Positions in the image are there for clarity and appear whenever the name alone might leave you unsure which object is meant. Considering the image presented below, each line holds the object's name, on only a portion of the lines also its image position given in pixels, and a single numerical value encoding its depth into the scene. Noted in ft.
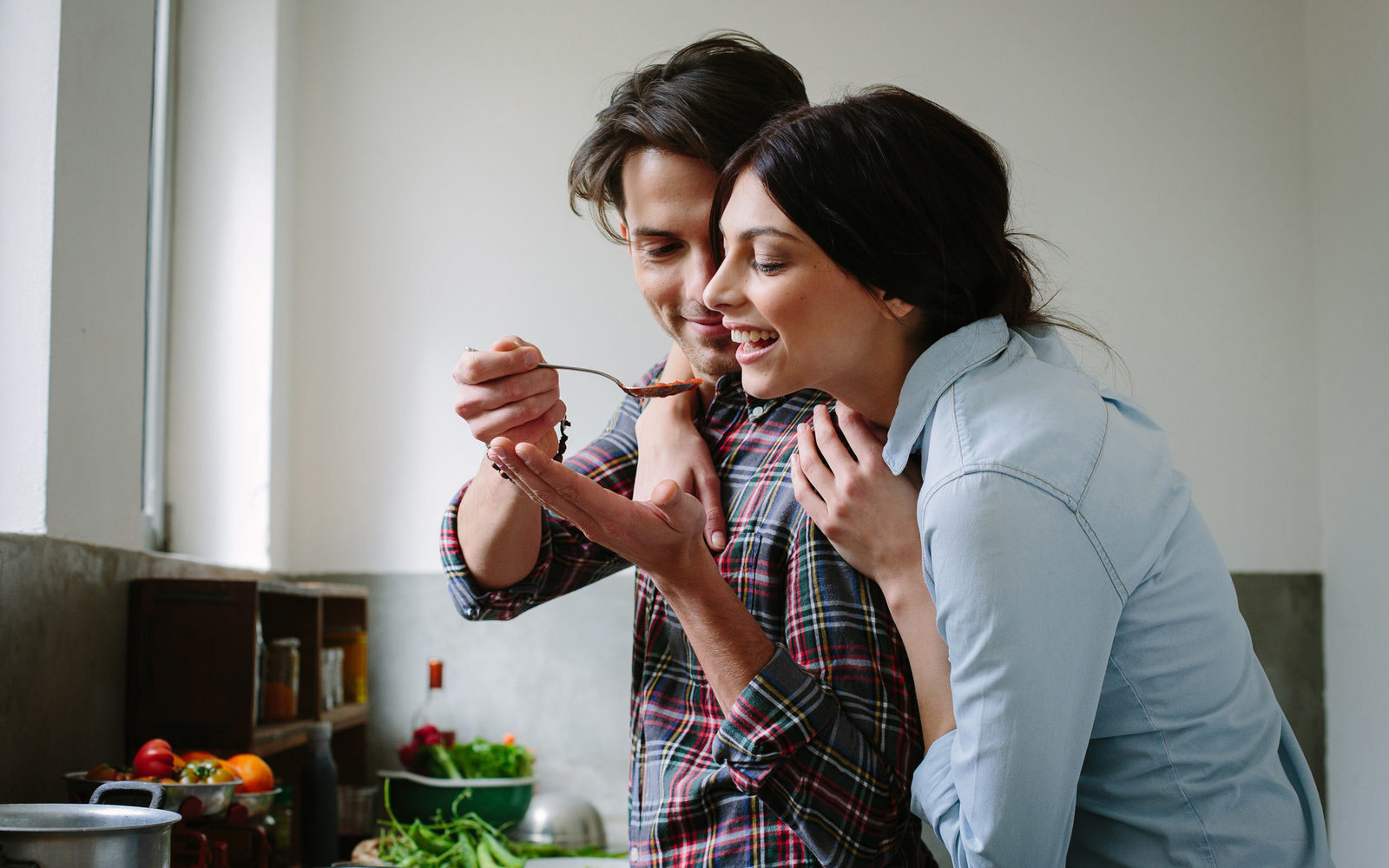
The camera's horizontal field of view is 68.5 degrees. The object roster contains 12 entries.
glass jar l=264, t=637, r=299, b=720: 7.57
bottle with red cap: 10.47
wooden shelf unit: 6.24
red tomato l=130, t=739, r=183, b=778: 5.04
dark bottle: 7.64
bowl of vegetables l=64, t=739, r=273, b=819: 4.79
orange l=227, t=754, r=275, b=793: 5.90
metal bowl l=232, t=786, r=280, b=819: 5.63
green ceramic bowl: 8.90
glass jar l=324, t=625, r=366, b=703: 9.83
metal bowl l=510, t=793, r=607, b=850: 8.75
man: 3.00
